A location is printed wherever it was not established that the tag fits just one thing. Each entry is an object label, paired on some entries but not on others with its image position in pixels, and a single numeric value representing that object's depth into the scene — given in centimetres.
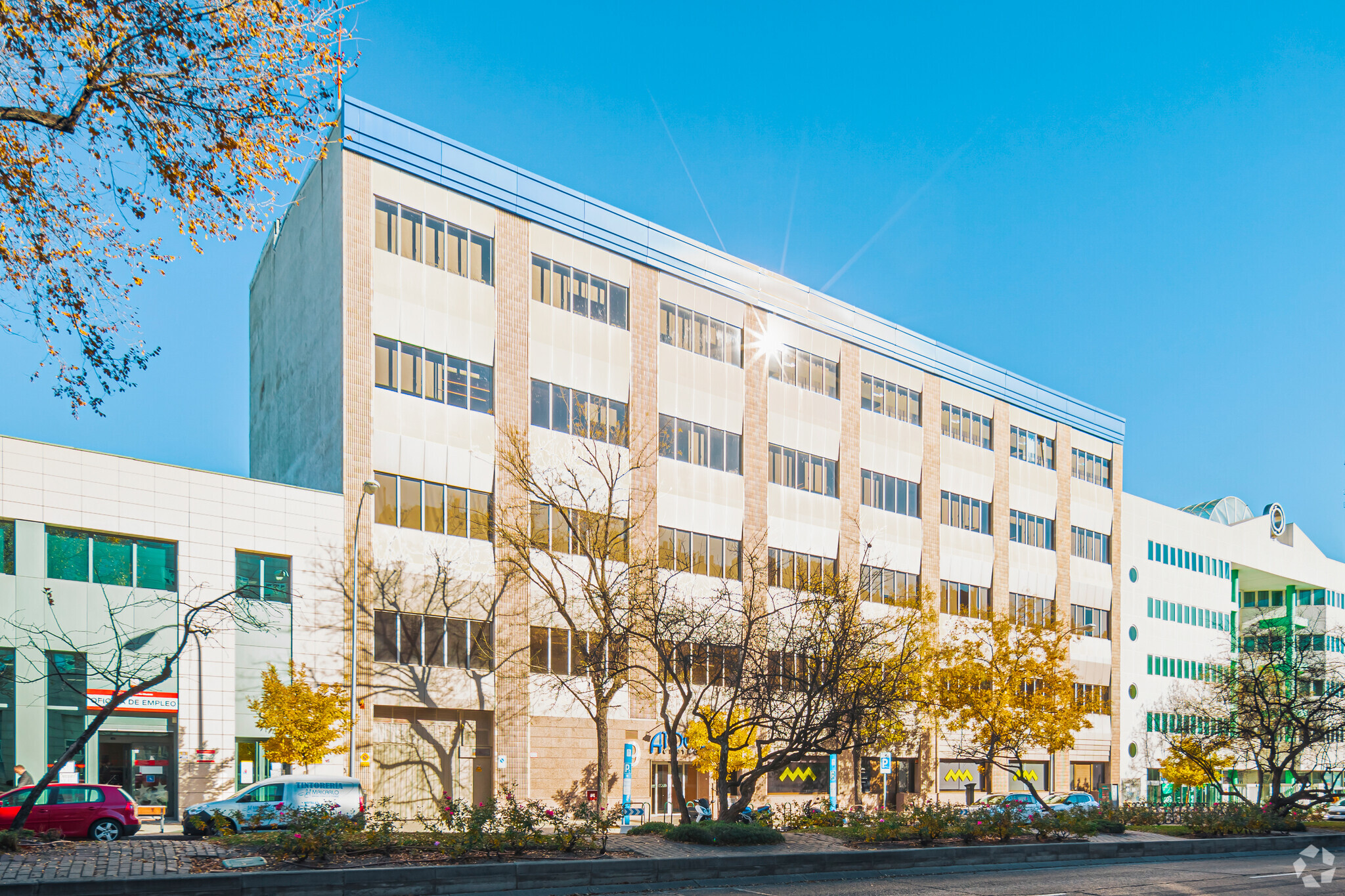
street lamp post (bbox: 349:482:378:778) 3653
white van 2816
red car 2608
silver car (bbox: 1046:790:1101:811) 4659
